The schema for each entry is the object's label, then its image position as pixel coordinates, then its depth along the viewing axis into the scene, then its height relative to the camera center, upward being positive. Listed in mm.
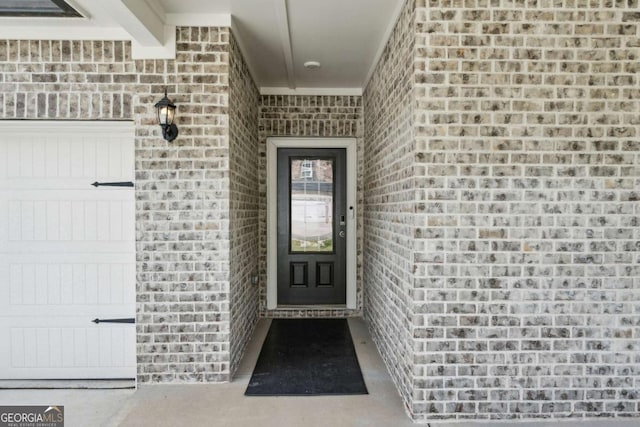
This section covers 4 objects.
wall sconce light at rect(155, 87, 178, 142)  2686 +710
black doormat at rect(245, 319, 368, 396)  2750 -1362
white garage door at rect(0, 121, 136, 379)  3006 -388
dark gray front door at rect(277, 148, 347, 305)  4582 -292
